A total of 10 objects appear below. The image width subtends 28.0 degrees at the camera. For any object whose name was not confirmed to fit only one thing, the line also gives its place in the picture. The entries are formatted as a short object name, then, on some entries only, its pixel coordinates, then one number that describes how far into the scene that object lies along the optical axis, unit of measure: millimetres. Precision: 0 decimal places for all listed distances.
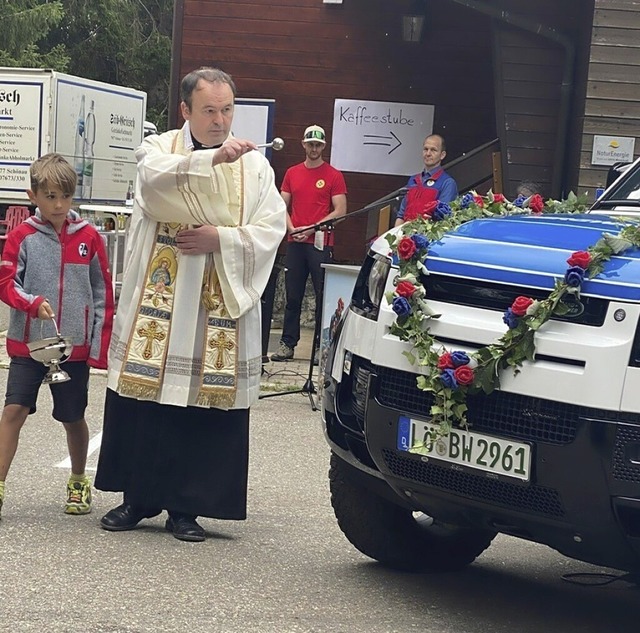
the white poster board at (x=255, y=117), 13375
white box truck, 16578
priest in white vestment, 4809
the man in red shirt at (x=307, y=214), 10422
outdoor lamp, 13008
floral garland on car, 3574
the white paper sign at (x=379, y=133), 13445
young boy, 5023
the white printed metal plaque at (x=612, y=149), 10352
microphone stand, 8523
